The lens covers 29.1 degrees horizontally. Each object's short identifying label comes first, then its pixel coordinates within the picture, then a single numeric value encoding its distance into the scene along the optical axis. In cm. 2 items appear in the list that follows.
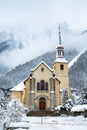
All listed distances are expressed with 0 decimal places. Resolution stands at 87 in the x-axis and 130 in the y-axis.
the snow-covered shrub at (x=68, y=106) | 2277
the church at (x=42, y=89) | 3260
